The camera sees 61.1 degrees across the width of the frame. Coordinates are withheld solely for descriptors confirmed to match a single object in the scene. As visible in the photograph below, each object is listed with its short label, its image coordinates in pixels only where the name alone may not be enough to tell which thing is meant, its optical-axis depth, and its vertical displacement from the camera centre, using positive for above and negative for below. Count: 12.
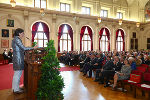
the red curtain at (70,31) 15.86 +2.35
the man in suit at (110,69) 5.65 -0.90
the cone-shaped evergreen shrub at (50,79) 2.93 -0.70
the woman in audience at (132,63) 5.56 -0.60
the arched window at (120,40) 19.69 +1.52
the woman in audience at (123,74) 5.06 -0.97
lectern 3.05 -0.50
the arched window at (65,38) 15.36 +1.46
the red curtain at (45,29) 14.55 +2.38
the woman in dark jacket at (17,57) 3.68 -0.22
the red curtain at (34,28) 14.00 +2.38
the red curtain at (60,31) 15.25 +2.25
